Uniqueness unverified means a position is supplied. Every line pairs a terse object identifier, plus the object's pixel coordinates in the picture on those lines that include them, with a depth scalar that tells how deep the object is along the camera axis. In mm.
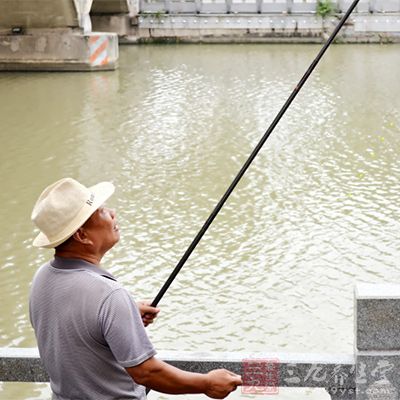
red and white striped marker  17484
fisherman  2430
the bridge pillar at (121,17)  23672
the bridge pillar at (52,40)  17469
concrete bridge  23016
